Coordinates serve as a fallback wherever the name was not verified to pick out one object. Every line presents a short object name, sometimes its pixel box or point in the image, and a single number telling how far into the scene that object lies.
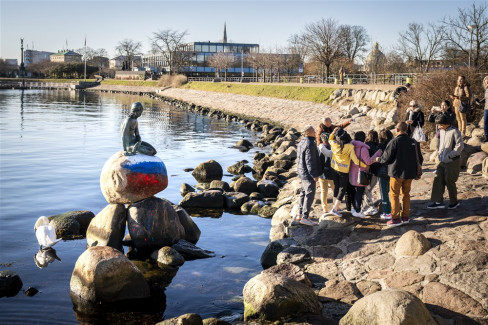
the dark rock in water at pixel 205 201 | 15.38
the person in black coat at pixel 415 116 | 13.27
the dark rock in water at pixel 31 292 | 9.12
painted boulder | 10.96
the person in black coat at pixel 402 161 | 9.92
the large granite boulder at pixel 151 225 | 11.08
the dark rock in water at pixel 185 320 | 7.17
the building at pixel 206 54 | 117.94
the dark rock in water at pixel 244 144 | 28.97
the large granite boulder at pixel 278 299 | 7.61
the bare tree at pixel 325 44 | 59.09
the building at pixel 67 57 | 191.25
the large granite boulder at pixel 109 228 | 11.02
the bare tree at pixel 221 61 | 101.31
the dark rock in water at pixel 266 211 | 14.24
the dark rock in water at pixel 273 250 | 10.31
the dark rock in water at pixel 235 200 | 15.31
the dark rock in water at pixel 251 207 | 14.76
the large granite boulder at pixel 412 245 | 8.97
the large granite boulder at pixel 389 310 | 6.55
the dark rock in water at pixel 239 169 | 21.14
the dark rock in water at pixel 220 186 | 16.88
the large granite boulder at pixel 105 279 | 8.63
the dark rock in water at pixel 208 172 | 19.70
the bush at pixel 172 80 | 92.69
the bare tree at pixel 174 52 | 110.75
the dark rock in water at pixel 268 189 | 16.56
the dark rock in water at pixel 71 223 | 12.50
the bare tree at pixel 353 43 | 74.47
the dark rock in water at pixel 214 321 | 7.32
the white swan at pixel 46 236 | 11.58
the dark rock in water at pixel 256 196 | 15.75
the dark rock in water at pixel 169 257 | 10.48
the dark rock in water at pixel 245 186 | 16.73
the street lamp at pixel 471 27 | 32.03
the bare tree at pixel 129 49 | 145.25
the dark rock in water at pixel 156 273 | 9.59
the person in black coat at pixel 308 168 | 10.70
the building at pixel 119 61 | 167.12
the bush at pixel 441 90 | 18.69
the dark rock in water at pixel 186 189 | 17.00
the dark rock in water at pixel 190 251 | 11.02
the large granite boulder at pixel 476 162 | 13.51
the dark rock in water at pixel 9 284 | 9.11
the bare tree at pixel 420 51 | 53.69
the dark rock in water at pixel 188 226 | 12.27
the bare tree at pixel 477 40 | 35.69
